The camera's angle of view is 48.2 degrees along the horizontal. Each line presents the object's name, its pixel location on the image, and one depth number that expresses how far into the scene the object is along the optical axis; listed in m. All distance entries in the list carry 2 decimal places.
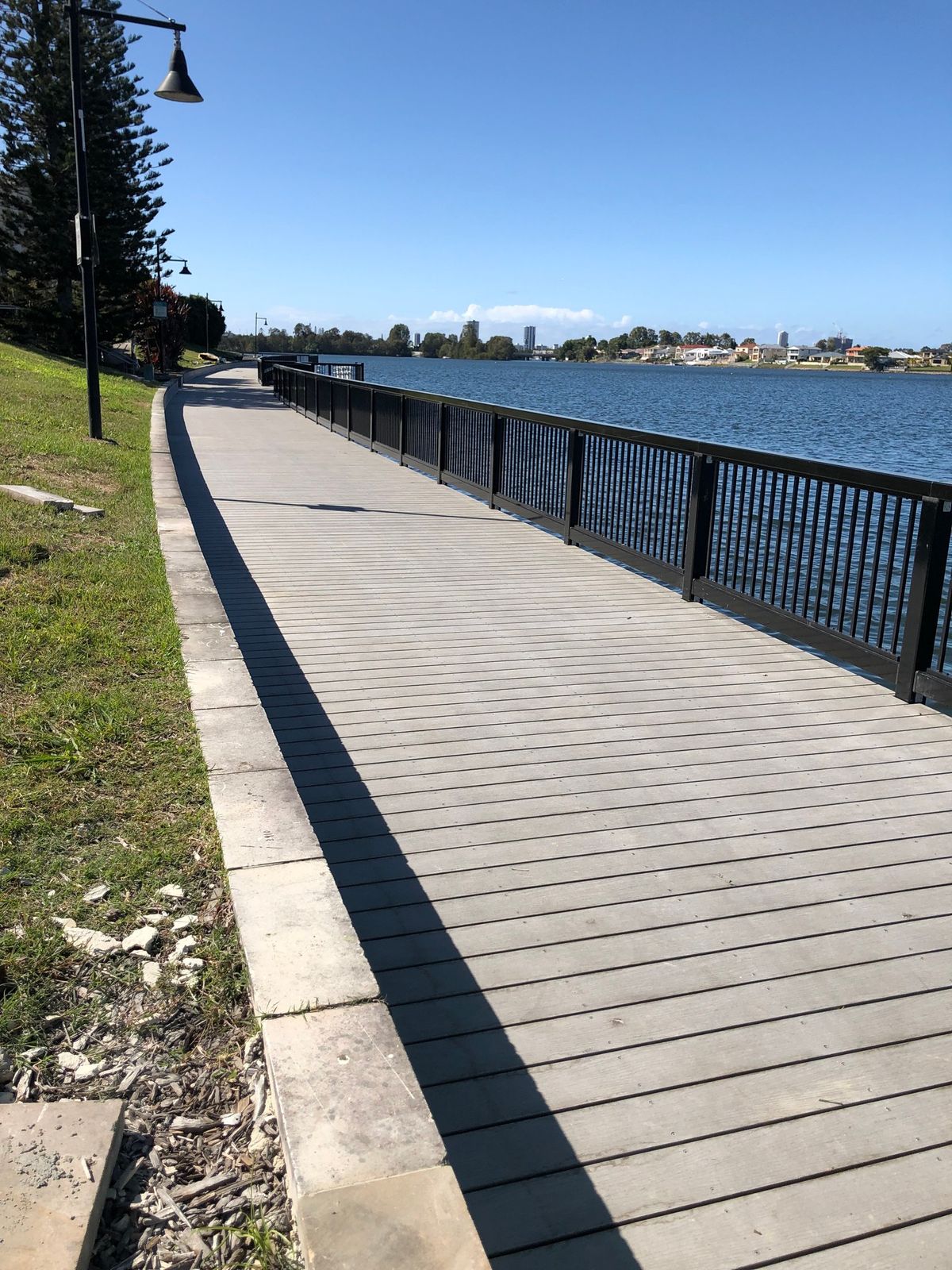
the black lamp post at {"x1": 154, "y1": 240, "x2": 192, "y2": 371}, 39.13
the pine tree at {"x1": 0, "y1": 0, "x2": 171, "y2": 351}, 32.38
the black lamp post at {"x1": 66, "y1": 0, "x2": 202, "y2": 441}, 11.73
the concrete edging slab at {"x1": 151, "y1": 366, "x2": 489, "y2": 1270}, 1.72
